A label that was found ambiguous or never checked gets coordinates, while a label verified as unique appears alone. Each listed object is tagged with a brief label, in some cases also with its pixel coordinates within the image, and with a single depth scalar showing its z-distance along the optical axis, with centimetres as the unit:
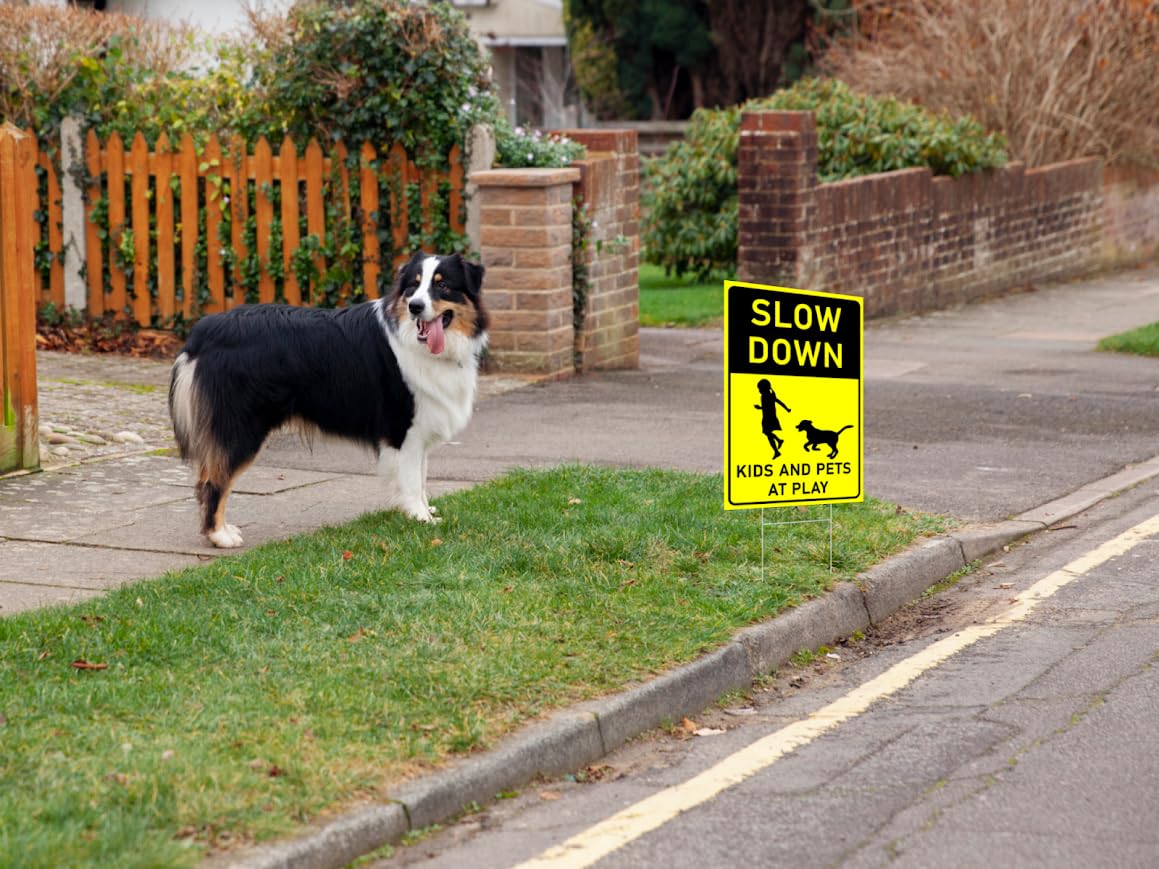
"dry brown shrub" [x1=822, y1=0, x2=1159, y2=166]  2325
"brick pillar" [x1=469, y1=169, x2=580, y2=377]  1340
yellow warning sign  737
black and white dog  808
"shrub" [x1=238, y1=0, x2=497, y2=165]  1351
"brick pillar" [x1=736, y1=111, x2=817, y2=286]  1728
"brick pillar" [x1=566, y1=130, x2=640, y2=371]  1425
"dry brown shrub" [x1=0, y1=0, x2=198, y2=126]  1490
